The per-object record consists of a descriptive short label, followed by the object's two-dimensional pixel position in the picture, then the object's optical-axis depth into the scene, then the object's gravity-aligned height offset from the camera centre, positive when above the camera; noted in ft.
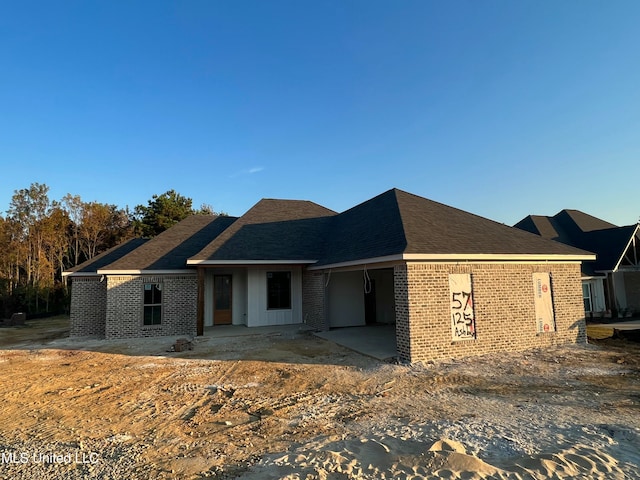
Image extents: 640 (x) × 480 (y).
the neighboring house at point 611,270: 60.08 -0.45
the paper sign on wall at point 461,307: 32.01 -3.31
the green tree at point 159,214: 119.14 +22.61
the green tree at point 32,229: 91.40 +14.44
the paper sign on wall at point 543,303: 35.47 -3.49
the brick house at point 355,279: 31.78 -0.52
